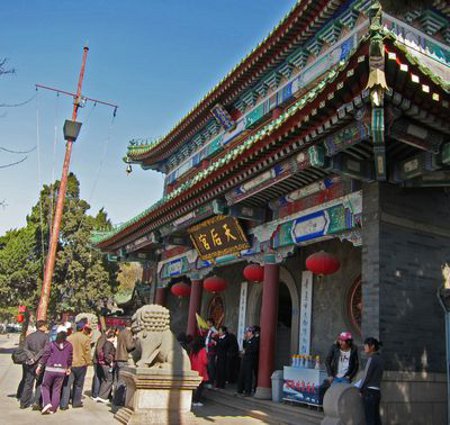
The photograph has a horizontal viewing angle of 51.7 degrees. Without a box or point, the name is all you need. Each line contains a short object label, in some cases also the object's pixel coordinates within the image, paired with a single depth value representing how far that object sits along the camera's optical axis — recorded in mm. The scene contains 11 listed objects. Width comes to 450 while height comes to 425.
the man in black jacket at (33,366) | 7438
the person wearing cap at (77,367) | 7647
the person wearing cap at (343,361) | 6281
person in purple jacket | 7130
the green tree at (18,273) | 23656
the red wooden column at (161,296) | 15382
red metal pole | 11602
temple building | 5559
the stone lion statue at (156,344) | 5766
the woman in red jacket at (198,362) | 8633
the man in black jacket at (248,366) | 8930
